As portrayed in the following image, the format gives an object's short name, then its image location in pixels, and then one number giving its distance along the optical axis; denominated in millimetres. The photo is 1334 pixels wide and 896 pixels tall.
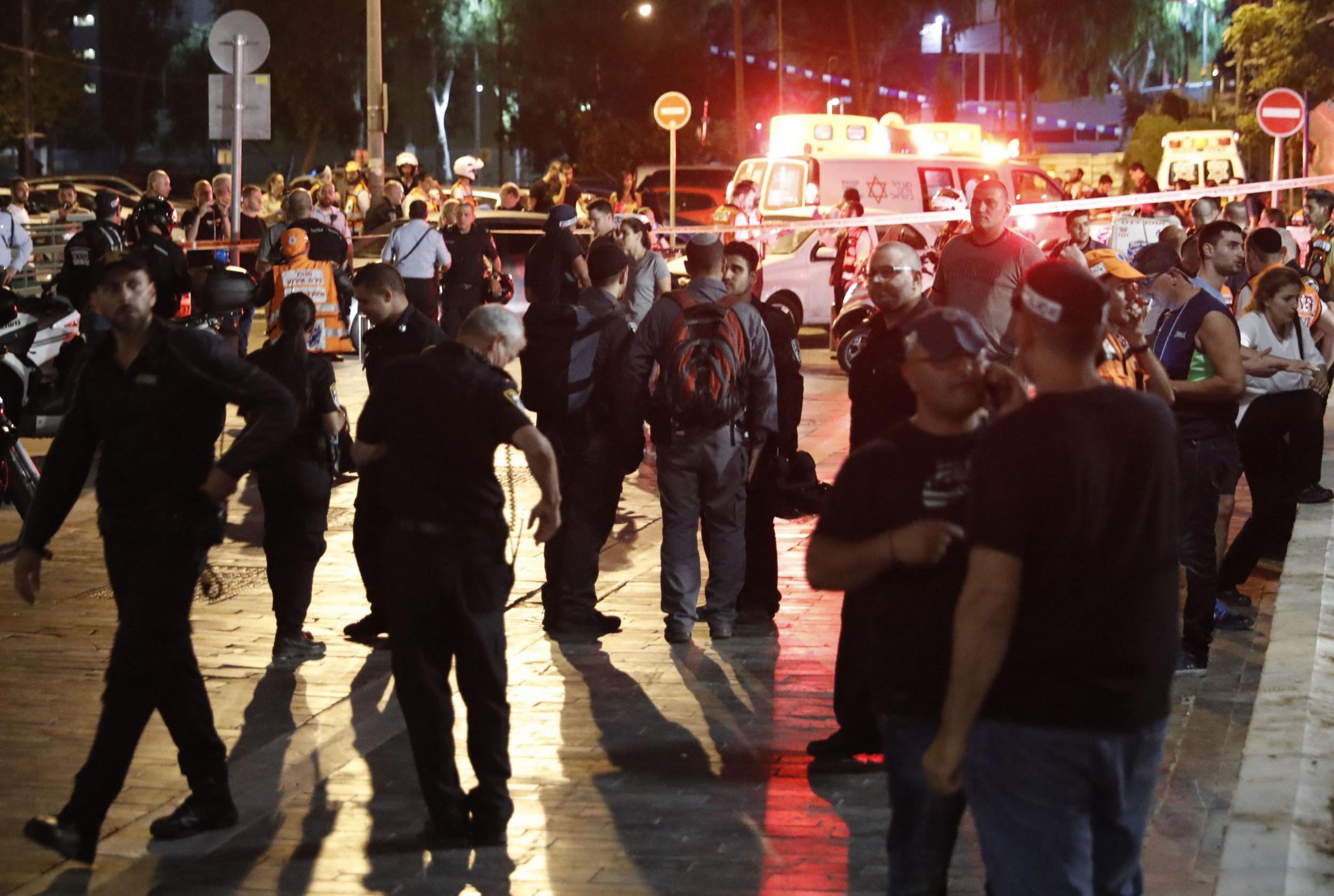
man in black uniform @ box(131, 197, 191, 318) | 12578
